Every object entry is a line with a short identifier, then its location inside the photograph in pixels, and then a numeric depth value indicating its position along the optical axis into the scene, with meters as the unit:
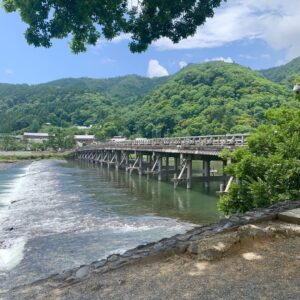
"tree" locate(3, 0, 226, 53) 6.34
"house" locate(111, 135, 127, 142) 118.44
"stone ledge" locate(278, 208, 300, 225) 6.63
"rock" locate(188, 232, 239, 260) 5.55
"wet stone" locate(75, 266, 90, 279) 5.67
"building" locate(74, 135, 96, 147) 122.94
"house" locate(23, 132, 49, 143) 126.81
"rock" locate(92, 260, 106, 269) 5.97
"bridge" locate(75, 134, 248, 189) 23.33
